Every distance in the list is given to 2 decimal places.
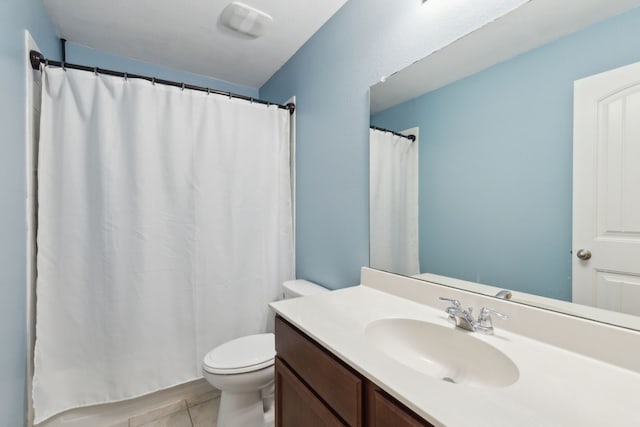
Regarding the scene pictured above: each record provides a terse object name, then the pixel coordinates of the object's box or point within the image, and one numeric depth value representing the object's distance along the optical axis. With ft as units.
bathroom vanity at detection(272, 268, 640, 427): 1.70
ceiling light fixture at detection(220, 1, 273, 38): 4.83
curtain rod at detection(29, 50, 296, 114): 4.20
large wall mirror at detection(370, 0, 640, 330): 2.25
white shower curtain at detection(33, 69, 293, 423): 4.52
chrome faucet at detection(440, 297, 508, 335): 2.73
